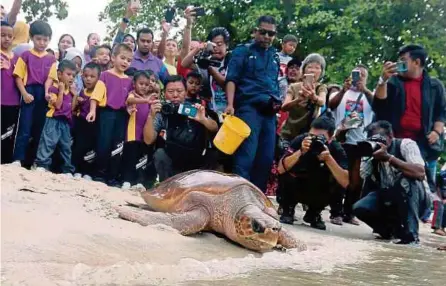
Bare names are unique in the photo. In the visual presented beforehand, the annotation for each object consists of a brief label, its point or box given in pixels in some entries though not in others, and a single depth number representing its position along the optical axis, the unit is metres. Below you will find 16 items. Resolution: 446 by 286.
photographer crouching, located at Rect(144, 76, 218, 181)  4.84
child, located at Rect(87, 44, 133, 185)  5.22
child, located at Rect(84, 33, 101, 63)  6.57
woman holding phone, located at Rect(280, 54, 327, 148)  5.10
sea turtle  3.14
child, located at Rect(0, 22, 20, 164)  4.95
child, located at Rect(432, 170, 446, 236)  5.73
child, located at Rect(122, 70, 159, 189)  5.28
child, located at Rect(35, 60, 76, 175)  5.16
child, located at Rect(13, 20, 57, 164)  5.07
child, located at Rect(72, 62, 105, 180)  5.38
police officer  4.73
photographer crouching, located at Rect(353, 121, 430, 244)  4.26
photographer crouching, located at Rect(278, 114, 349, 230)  4.50
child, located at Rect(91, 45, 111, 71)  5.93
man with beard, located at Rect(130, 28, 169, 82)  5.78
